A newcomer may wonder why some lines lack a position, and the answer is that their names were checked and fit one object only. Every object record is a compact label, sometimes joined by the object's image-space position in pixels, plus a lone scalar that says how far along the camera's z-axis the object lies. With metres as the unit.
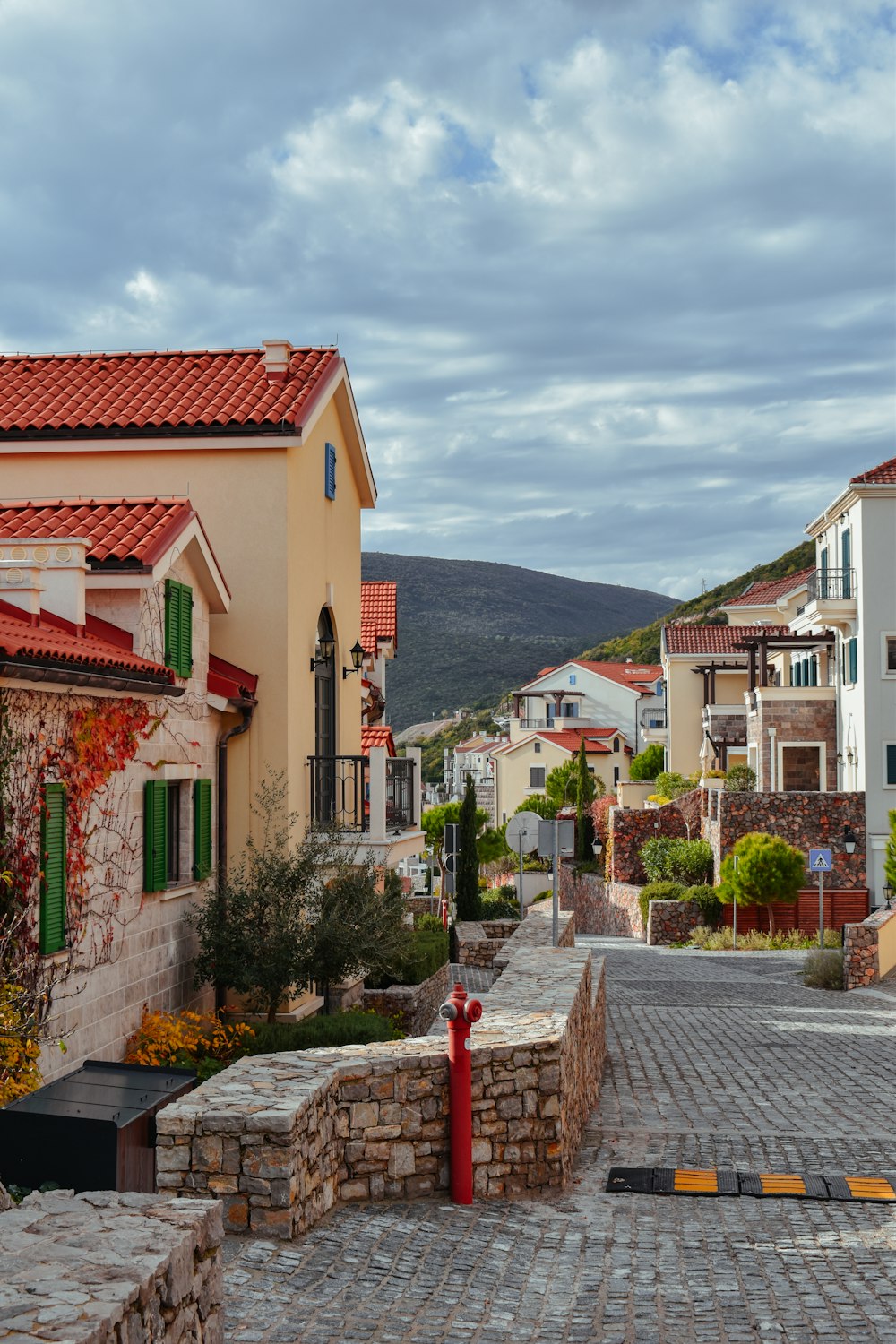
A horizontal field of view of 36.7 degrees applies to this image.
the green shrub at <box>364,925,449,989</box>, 19.20
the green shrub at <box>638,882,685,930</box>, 44.94
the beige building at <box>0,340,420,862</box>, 16.92
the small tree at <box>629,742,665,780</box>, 69.56
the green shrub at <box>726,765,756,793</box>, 51.56
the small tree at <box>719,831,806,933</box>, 40.53
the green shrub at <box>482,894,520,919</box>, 35.53
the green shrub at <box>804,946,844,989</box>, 26.42
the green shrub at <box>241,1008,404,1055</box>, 13.87
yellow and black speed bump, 9.38
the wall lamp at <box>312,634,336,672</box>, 19.86
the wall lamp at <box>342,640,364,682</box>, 20.47
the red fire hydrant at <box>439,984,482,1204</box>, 8.46
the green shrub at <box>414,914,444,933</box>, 26.64
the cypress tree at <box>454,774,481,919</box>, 32.38
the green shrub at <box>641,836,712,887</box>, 46.31
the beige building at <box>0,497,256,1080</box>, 10.61
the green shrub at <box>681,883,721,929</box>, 42.81
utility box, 8.11
